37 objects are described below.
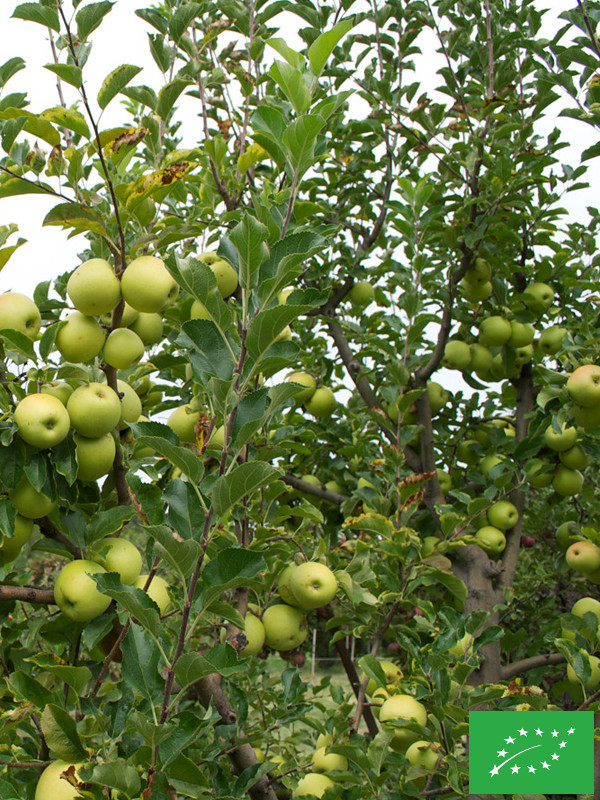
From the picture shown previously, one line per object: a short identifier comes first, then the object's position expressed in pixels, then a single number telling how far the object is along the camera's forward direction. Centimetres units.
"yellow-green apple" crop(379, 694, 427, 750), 173
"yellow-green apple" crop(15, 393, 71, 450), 121
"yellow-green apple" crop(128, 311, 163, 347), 151
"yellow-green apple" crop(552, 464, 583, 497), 255
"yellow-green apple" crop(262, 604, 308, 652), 191
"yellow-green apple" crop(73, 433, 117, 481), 133
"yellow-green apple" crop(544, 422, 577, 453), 245
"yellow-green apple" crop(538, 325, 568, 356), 276
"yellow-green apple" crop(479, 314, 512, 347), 282
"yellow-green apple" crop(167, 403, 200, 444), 176
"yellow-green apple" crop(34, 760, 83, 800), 110
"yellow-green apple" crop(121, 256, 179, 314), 128
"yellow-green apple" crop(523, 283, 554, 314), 287
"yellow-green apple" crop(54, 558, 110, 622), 126
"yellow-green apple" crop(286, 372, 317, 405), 291
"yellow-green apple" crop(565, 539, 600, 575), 238
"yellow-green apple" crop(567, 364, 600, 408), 211
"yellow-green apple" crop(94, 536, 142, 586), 134
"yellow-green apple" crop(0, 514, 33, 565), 131
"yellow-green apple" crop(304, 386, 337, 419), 310
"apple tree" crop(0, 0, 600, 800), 108
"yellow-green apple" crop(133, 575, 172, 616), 141
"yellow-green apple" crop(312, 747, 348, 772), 187
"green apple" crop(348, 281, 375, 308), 322
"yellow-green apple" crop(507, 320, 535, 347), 286
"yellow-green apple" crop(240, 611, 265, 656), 180
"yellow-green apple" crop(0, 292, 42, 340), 135
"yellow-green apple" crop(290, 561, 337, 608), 173
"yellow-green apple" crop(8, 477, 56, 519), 128
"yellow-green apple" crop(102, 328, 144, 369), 136
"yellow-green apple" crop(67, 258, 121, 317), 128
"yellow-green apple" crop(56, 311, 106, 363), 133
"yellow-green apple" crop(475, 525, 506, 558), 258
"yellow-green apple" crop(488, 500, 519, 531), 263
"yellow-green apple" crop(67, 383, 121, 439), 128
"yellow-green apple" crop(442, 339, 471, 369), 300
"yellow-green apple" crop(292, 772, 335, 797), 179
